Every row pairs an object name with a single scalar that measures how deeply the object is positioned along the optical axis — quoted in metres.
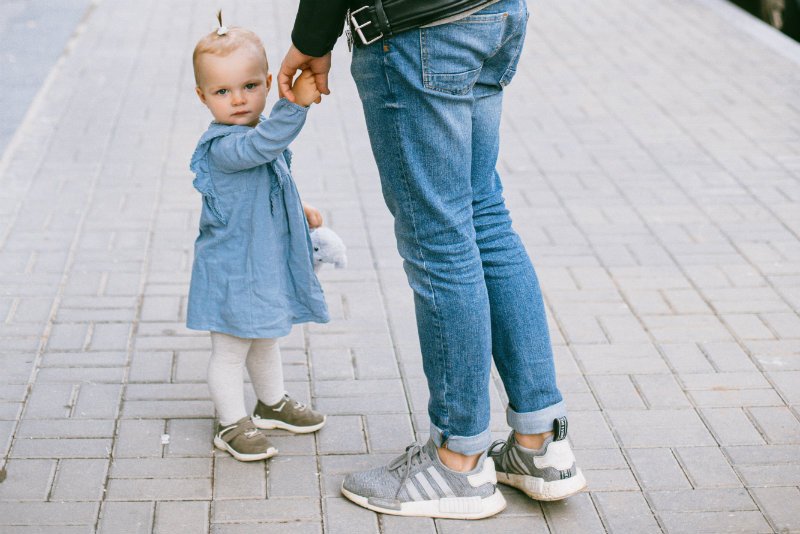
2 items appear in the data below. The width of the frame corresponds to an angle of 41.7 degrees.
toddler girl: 2.66
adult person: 2.36
